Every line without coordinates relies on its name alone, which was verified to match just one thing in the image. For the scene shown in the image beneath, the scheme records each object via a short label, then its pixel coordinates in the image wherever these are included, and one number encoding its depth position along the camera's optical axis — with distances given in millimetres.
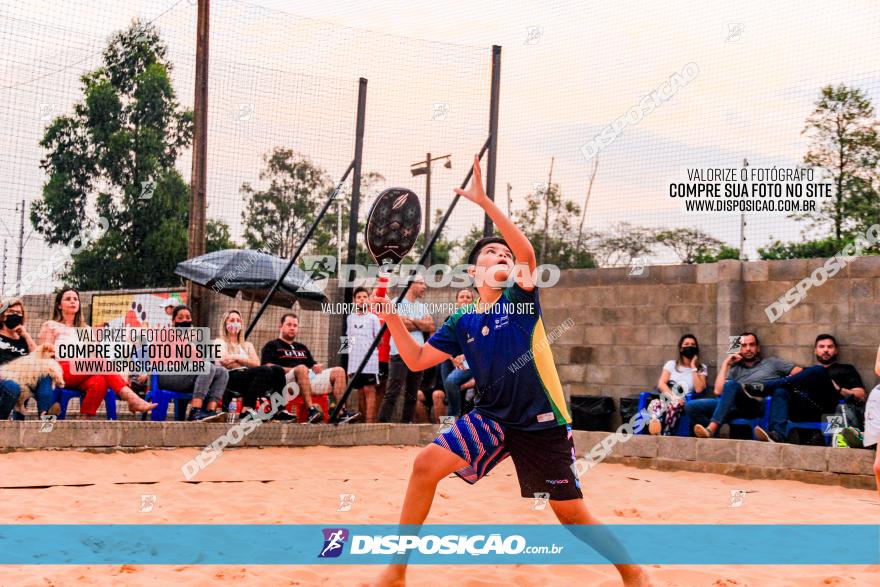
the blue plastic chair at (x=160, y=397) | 9312
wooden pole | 10875
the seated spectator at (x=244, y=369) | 9492
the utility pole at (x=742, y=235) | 9617
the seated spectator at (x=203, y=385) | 9172
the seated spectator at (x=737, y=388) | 8891
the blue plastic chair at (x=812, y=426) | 8453
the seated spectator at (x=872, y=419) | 6772
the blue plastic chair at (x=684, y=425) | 9249
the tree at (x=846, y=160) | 13352
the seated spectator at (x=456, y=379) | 10352
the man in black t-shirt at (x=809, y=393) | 8602
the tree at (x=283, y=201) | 11800
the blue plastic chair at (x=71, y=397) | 8773
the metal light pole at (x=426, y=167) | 10395
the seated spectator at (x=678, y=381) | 9367
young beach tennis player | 3873
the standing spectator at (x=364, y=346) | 10312
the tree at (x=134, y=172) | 21906
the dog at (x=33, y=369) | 8266
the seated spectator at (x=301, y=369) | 9836
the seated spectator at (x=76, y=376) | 8562
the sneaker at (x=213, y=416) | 8977
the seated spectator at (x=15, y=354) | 8289
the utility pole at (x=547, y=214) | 10648
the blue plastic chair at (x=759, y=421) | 8828
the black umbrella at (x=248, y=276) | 11156
